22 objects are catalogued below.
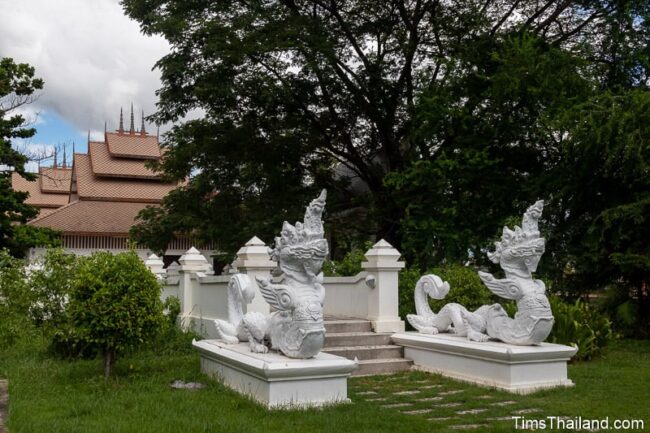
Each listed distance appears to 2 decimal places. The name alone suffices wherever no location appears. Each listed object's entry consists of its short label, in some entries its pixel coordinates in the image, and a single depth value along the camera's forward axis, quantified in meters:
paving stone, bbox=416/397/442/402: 7.29
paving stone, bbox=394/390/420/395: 7.62
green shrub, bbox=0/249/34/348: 9.85
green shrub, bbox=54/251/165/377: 7.74
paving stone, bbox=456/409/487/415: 6.60
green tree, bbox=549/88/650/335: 11.84
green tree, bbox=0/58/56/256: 16.98
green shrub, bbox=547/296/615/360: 10.05
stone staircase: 9.10
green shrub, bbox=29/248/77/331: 9.70
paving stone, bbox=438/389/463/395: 7.60
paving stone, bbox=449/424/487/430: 5.97
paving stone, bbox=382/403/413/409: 6.85
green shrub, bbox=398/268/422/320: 11.63
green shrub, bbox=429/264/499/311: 11.15
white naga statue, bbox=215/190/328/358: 6.88
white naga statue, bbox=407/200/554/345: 7.90
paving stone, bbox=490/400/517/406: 6.96
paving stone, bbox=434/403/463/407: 6.96
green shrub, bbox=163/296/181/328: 12.84
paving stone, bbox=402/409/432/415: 6.61
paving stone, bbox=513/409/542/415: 6.55
